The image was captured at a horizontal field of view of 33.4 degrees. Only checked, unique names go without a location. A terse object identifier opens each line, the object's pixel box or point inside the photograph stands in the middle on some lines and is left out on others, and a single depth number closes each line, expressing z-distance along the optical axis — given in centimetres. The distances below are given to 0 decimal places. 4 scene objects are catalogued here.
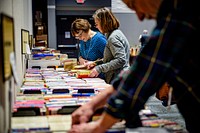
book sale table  157
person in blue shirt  429
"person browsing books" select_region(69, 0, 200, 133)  117
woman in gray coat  355
